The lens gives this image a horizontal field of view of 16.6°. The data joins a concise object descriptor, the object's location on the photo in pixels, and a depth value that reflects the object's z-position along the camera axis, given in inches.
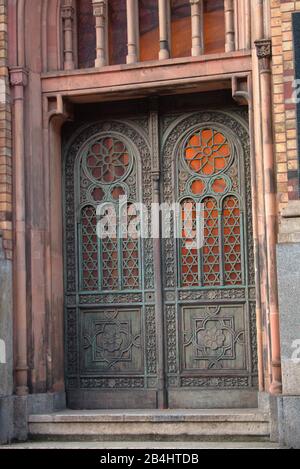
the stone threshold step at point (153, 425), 487.2
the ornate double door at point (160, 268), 532.1
